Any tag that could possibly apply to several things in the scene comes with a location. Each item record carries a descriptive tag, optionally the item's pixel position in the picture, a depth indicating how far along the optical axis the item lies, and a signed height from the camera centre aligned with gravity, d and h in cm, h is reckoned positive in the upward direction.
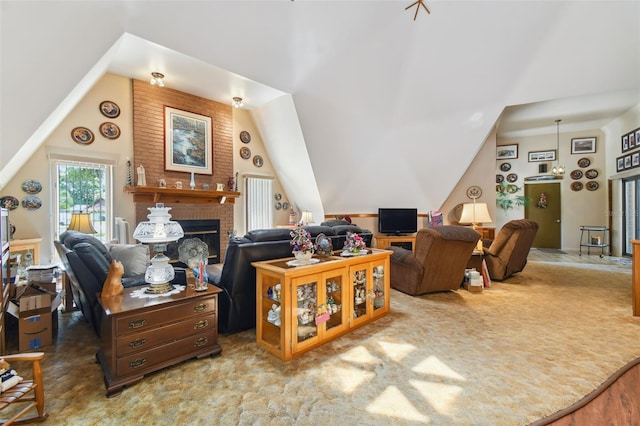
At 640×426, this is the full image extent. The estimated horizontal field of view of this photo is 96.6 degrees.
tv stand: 653 -66
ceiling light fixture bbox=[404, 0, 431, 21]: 379 +280
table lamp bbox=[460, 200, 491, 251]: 461 -5
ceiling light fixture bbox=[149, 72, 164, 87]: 452 +216
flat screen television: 669 -23
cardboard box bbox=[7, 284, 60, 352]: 238 -88
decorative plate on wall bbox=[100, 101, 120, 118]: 467 +172
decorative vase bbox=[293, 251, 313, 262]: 245 -37
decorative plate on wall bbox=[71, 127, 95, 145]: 445 +122
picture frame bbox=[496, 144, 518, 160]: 827 +174
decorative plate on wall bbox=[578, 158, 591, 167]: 759 +129
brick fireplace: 498 +132
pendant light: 718 +113
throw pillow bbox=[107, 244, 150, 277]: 303 -48
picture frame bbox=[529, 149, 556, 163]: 788 +154
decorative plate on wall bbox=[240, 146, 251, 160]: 638 +134
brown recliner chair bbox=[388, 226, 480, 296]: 359 -65
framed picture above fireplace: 529 +136
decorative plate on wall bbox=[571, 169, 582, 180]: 766 +98
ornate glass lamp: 203 -19
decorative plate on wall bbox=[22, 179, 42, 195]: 409 +39
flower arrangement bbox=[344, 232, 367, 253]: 299 -33
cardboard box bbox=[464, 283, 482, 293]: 406 -110
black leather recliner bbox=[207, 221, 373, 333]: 258 -57
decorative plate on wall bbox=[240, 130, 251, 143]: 637 +170
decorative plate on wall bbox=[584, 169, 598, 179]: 750 +98
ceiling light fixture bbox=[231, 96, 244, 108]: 545 +216
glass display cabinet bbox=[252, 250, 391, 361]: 222 -79
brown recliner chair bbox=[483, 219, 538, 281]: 439 -61
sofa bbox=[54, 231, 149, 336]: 224 -46
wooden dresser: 183 -85
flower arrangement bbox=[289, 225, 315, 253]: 244 -26
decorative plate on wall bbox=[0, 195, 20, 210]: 392 +15
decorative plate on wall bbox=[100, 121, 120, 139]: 468 +137
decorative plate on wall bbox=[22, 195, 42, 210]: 409 +16
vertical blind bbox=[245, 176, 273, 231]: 651 +23
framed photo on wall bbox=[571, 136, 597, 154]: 752 +175
